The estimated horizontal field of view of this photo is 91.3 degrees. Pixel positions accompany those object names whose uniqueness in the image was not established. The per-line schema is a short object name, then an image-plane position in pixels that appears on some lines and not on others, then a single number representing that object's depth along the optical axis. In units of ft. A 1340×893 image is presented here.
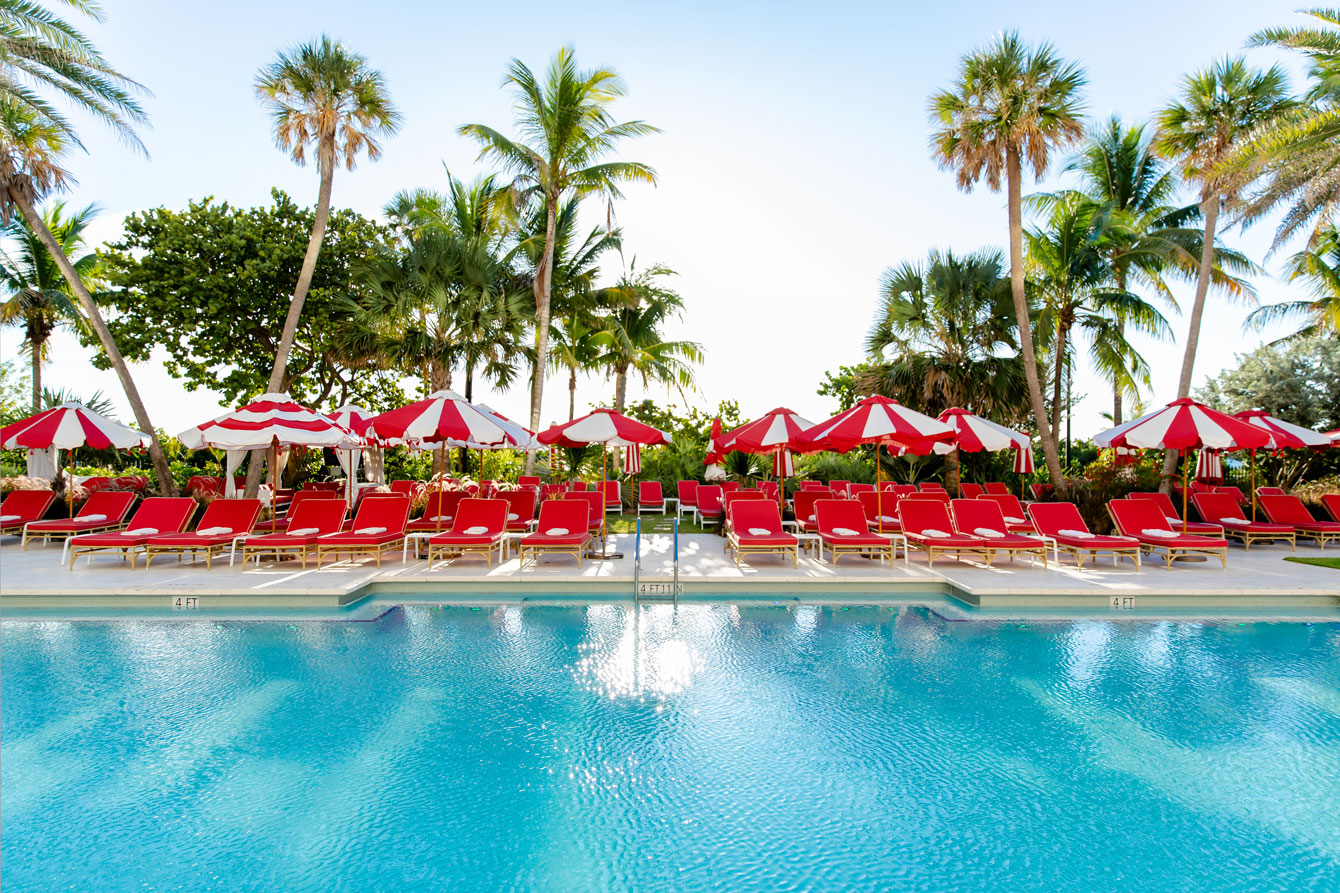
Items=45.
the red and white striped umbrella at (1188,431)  32.01
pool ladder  26.94
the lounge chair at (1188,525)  38.75
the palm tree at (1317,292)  61.66
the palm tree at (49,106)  42.37
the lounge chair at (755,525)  32.04
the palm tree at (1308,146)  38.19
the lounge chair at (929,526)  32.76
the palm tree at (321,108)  49.37
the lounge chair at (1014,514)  38.34
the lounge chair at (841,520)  33.56
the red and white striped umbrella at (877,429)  32.37
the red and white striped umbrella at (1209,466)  40.11
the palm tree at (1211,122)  47.91
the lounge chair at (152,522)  31.24
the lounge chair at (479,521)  32.63
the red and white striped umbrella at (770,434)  35.06
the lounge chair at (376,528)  31.63
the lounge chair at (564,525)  31.60
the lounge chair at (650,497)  55.06
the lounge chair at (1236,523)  39.09
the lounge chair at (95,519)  38.22
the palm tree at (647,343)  69.41
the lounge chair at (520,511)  38.60
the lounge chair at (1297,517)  39.63
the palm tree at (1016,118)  49.52
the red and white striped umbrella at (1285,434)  39.59
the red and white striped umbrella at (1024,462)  44.11
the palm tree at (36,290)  68.69
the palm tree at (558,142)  51.16
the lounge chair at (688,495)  53.01
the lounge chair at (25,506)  40.68
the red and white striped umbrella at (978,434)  37.63
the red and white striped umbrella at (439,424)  32.24
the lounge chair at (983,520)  33.17
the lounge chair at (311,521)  32.65
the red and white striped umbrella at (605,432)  35.32
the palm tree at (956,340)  55.36
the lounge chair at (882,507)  41.45
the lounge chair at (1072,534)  31.58
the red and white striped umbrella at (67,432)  37.11
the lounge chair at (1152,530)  31.24
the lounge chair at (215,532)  30.91
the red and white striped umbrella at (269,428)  31.63
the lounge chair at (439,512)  37.14
